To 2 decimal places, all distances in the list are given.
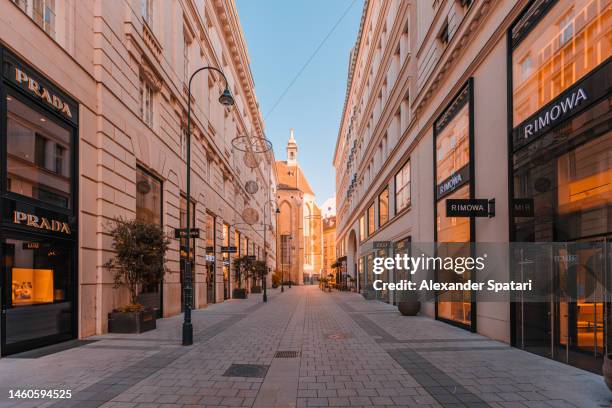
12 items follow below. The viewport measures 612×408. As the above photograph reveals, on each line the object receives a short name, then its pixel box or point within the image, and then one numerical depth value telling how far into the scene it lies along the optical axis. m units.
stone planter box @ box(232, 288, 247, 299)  33.53
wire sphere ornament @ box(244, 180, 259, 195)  36.84
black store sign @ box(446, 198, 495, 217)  11.97
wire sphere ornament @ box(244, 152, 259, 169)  37.29
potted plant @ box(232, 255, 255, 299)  33.59
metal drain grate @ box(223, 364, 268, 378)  8.02
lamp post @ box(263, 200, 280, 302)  29.31
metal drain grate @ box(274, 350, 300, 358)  9.80
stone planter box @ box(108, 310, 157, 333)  12.91
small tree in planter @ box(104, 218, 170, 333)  12.97
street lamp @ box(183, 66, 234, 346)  11.07
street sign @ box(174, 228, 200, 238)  14.63
